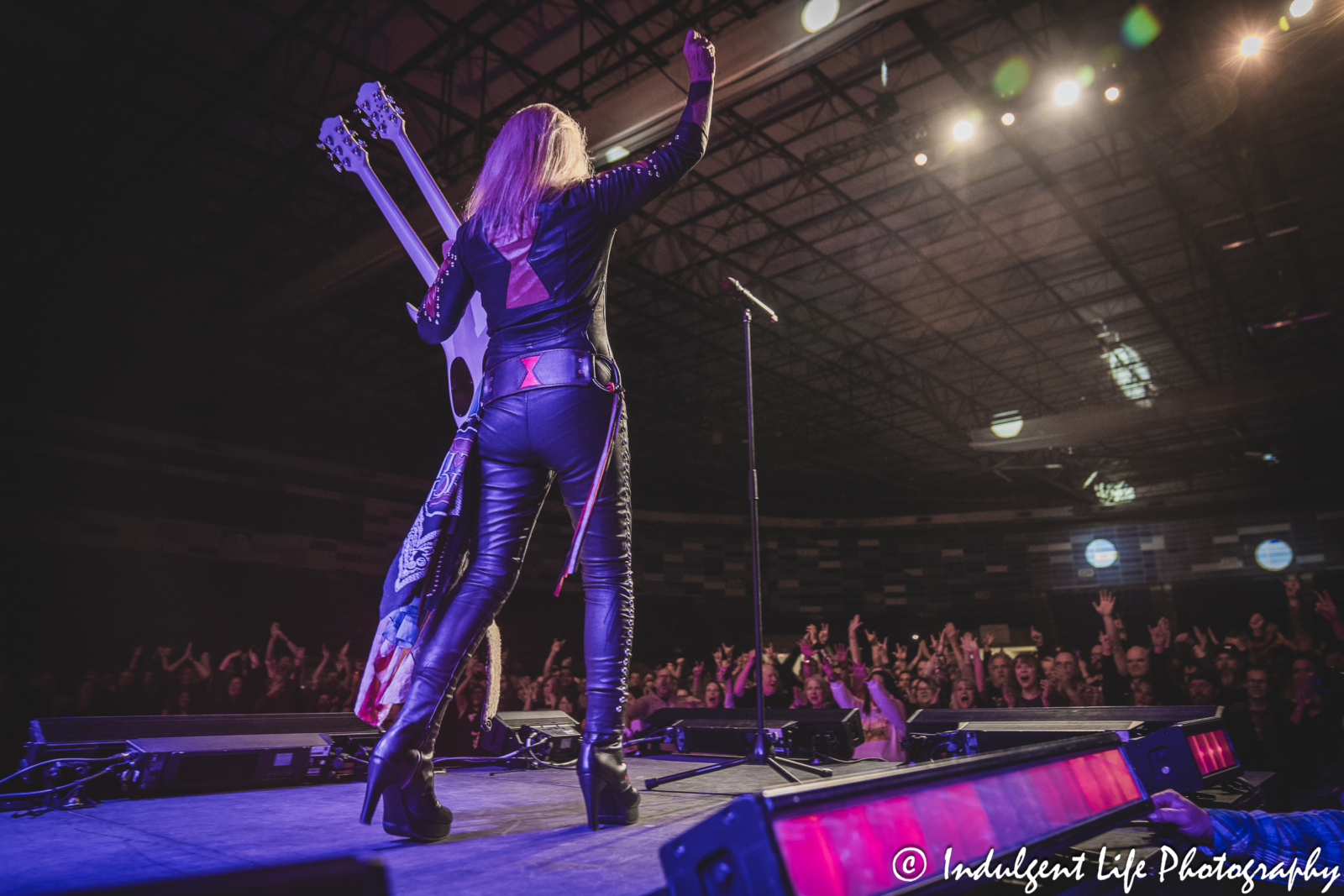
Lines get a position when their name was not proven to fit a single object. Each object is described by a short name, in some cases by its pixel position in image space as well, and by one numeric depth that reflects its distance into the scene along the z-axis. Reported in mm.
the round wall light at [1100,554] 18391
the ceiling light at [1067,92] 7535
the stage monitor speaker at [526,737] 3061
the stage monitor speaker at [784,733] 3186
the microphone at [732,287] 2978
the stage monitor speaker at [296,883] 573
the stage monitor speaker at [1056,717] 2793
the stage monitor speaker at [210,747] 2205
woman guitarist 1710
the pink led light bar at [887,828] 840
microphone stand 2414
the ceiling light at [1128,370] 13602
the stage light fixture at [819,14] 5617
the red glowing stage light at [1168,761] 2018
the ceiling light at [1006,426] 13634
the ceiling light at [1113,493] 18831
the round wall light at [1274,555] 16562
